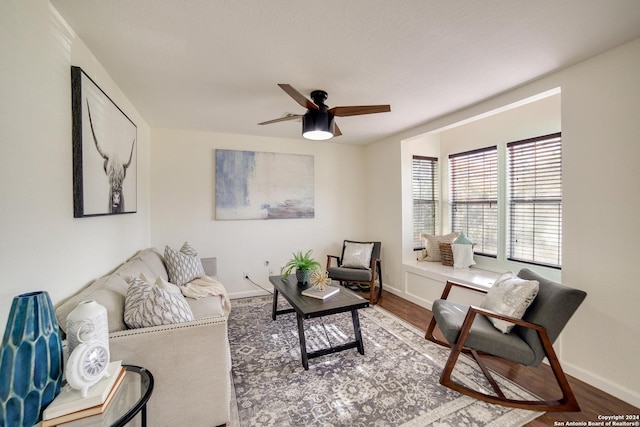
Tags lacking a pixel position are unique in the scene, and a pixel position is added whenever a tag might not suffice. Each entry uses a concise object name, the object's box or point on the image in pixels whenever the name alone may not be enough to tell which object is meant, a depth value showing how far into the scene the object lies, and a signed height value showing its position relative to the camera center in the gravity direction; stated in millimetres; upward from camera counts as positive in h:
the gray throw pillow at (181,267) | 2746 -597
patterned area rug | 1656 -1286
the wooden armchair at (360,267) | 3643 -840
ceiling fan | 2186 +826
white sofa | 1322 -772
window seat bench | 2939 -872
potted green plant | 2826 -618
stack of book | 920 -700
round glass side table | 974 -769
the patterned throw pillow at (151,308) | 1451 -547
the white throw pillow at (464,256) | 3508 -614
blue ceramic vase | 865 -517
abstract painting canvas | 3814 +374
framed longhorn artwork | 1562 +418
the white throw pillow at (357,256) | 3962 -693
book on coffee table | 2459 -784
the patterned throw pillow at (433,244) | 3814 -513
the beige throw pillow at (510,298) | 1861 -648
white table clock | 971 -586
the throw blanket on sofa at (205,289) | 2498 -773
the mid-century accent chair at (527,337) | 1701 -885
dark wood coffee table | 2168 -819
